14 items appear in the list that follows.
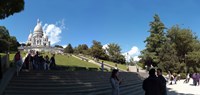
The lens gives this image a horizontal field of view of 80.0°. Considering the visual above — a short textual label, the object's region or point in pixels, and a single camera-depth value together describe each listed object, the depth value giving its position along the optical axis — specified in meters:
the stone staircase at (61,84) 6.02
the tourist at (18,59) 7.34
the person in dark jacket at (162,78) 3.13
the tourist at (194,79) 12.55
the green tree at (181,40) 24.87
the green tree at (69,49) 58.52
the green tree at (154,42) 26.28
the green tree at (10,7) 6.61
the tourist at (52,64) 10.74
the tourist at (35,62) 9.99
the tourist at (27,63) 8.83
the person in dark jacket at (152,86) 3.07
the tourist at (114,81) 5.29
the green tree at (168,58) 23.15
